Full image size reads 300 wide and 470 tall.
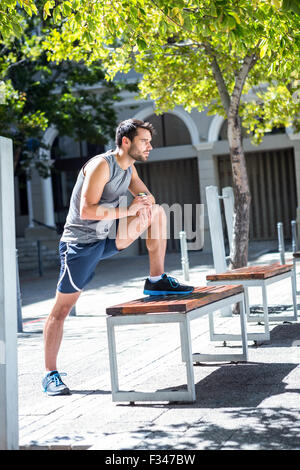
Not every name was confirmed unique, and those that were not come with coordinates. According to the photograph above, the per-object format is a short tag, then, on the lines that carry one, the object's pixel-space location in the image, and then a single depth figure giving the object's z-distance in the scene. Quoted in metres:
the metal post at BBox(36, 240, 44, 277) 20.21
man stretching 4.95
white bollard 14.49
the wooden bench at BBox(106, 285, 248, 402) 4.41
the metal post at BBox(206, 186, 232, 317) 7.83
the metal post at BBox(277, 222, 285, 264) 15.30
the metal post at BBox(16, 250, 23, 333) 9.00
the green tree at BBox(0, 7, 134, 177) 21.55
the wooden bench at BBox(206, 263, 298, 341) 6.31
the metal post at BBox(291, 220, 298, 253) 17.20
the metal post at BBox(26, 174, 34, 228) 28.44
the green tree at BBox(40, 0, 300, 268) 5.87
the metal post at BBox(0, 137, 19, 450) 3.54
